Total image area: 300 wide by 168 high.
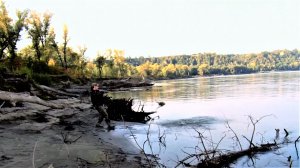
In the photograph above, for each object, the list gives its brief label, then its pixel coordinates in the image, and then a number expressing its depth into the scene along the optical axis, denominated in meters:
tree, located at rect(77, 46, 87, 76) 94.62
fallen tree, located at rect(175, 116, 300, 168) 9.87
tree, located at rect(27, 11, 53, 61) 65.31
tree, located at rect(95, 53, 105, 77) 103.62
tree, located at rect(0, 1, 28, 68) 52.16
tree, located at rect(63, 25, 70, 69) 77.94
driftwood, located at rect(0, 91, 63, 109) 14.87
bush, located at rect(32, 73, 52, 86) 36.18
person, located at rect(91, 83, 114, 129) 17.61
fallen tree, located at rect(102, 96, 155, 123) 22.20
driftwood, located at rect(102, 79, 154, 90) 73.62
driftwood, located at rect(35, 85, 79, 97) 22.87
